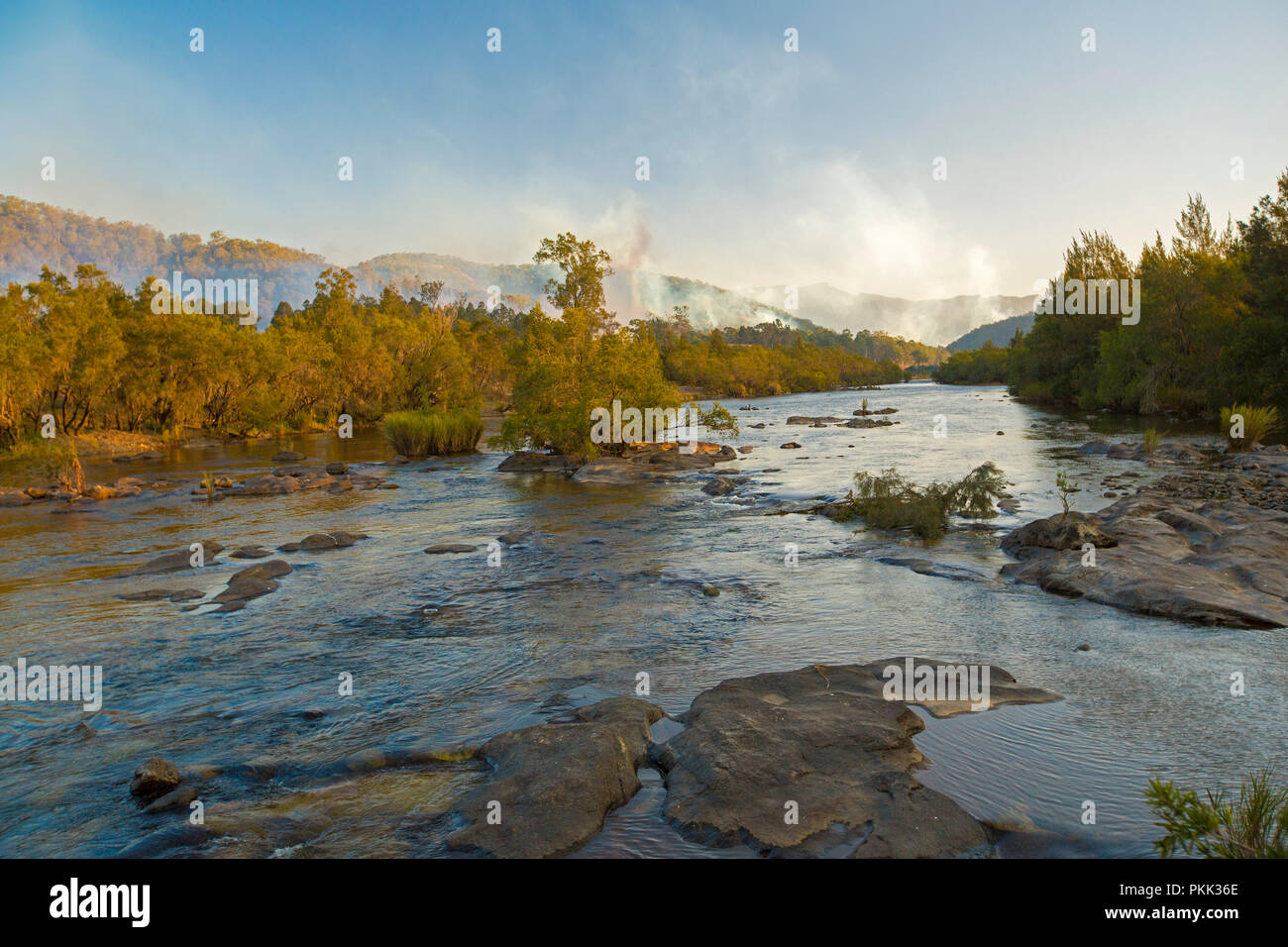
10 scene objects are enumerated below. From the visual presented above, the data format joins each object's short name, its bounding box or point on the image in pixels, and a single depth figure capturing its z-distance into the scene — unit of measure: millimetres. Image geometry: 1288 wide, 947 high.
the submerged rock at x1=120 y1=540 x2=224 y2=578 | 16062
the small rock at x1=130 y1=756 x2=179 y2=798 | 6629
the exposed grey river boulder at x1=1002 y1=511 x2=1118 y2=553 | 14516
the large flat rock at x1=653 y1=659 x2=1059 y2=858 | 5516
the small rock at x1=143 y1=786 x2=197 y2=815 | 6359
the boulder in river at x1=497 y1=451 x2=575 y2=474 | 34812
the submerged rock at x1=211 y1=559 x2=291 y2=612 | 13547
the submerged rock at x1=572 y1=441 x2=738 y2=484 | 31797
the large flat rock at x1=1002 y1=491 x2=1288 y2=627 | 11148
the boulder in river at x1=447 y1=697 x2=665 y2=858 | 5559
